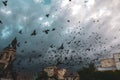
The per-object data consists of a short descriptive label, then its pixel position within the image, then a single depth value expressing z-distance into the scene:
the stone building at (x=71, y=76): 42.30
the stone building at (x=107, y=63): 33.58
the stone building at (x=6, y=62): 30.93
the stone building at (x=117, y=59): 32.54
